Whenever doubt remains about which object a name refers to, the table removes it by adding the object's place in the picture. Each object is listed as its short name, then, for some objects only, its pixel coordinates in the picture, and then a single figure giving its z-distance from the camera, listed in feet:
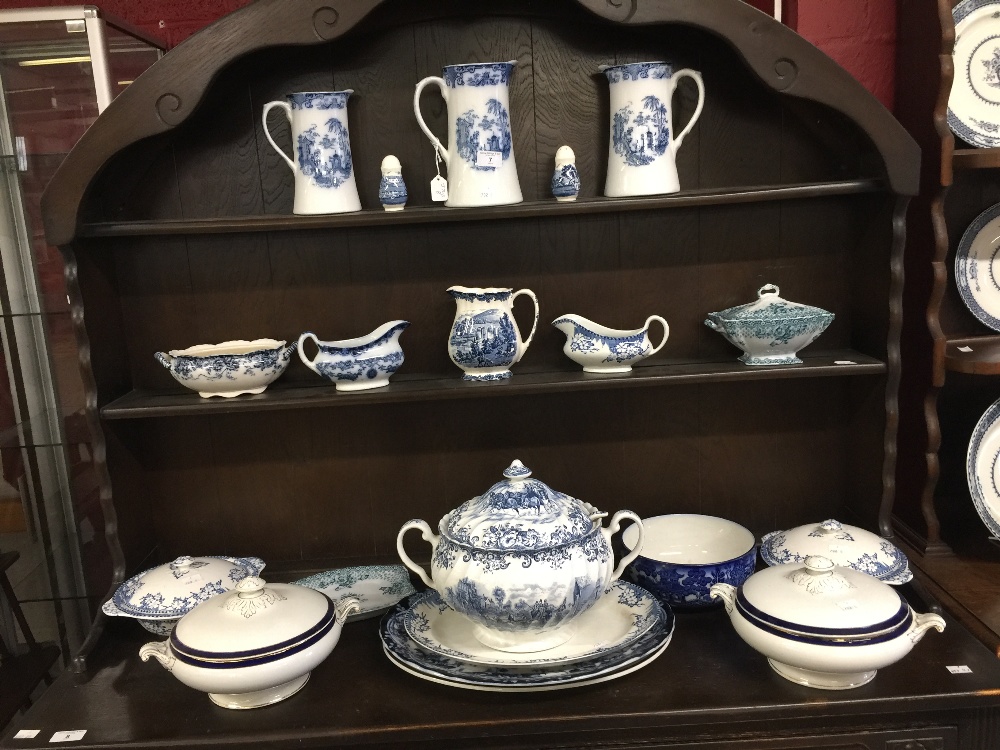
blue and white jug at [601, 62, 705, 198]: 4.73
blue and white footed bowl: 4.77
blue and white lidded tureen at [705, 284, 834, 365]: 4.83
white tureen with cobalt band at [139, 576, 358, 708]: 3.99
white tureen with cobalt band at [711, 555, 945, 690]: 3.92
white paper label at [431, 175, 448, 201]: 4.89
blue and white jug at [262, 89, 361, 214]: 4.73
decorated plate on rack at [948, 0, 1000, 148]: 4.98
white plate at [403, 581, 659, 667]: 4.25
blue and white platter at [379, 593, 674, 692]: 4.07
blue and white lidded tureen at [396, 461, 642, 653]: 4.07
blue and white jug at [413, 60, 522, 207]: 4.64
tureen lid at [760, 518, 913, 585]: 4.65
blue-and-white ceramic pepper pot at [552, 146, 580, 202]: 4.80
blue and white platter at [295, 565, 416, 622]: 5.13
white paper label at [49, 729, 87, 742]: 4.00
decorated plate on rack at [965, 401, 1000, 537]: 5.07
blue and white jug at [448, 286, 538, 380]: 4.83
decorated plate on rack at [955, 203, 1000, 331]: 5.26
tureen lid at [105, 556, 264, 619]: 4.60
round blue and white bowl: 4.69
